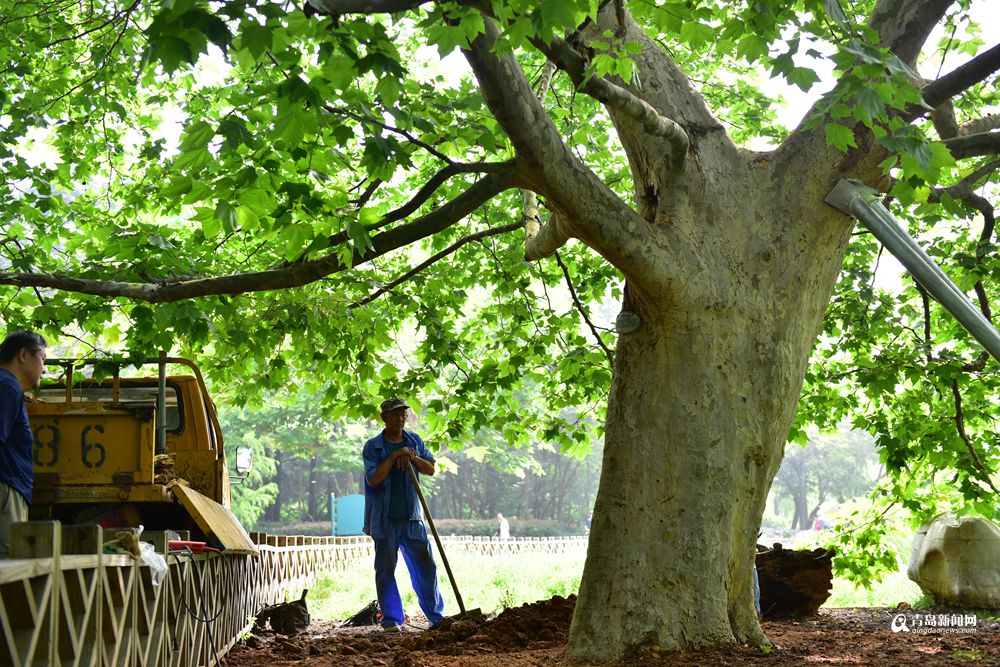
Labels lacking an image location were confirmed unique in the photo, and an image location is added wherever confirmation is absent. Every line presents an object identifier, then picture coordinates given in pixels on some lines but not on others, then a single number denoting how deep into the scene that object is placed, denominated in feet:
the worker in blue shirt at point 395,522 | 29.73
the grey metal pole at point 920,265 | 18.94
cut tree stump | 32.63
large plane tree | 15.02
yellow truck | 24.97
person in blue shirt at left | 17.29
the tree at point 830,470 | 245.65
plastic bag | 15.86
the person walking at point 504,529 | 152.04
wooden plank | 25.23
